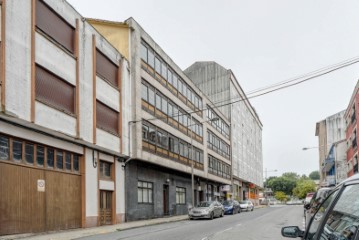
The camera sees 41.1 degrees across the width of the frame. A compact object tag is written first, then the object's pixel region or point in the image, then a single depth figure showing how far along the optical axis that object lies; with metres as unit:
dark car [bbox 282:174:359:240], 3.18
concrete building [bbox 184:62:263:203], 65.25
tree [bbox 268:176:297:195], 148.50
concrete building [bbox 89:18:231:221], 30.80
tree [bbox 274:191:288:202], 129.38
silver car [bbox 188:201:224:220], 33.34
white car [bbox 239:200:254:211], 53.64
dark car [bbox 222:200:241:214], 44.34
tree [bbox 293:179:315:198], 127.44
